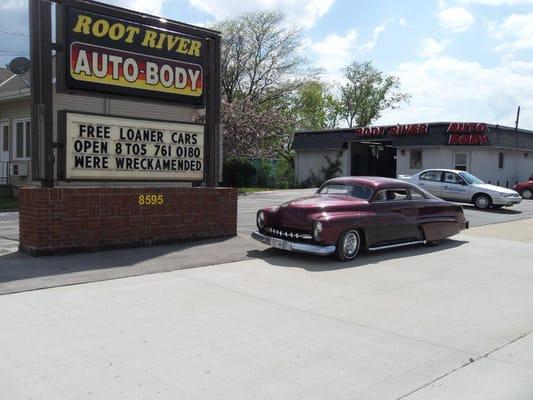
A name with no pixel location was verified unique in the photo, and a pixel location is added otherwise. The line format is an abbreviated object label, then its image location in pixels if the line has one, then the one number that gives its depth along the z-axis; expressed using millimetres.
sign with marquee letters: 9609
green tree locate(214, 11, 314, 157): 39656
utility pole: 52344
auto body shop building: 30433
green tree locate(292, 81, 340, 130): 53156
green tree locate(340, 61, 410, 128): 64812
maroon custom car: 9523
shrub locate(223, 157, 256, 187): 33750
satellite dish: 23441
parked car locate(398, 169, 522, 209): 21188
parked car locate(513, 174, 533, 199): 29016
